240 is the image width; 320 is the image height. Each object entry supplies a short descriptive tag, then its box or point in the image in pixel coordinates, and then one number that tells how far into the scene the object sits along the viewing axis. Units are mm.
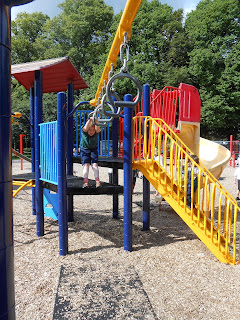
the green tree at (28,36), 32969
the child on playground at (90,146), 5173
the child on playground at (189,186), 5992
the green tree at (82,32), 31828
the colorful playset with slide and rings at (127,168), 4488
